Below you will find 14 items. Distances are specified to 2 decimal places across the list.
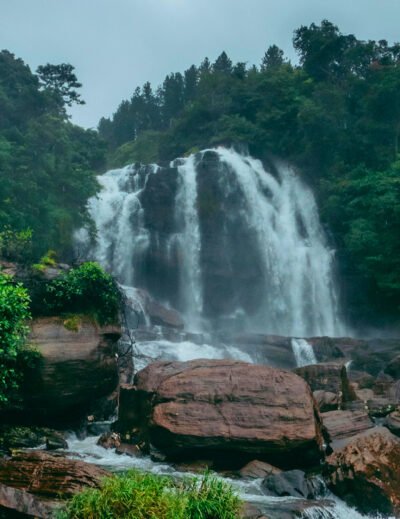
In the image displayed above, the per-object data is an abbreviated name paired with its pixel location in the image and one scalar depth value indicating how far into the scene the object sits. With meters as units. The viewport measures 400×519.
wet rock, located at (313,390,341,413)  14.18
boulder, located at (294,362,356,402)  16.51
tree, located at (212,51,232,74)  61.70
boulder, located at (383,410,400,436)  12.20
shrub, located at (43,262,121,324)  13.22
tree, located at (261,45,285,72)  59.38
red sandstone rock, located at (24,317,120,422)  12.09
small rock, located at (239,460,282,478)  10.16
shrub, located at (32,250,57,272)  13.78
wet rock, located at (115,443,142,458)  11.59
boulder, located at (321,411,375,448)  12.24
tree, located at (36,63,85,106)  41.62
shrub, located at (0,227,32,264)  15.50
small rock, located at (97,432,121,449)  12.06
